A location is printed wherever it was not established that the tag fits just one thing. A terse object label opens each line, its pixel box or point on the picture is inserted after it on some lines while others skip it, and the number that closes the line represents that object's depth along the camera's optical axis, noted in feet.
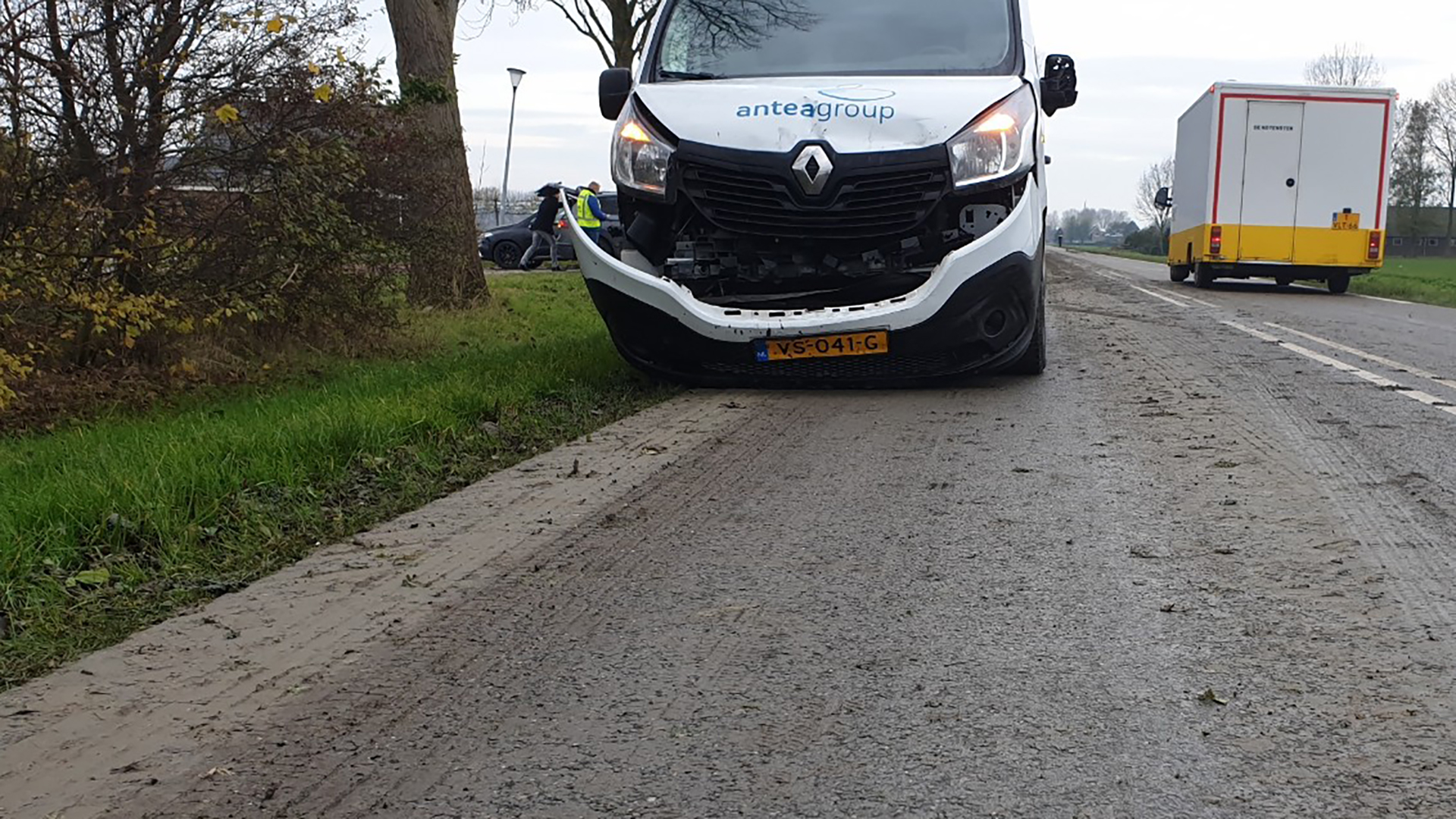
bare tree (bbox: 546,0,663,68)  73.31
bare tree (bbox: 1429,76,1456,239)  264.93
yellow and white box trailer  68.54
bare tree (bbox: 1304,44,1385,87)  213.05
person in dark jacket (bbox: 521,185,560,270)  44.75
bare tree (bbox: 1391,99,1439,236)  270.05
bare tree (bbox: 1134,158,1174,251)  392.88
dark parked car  89.56
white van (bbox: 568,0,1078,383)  22.07
